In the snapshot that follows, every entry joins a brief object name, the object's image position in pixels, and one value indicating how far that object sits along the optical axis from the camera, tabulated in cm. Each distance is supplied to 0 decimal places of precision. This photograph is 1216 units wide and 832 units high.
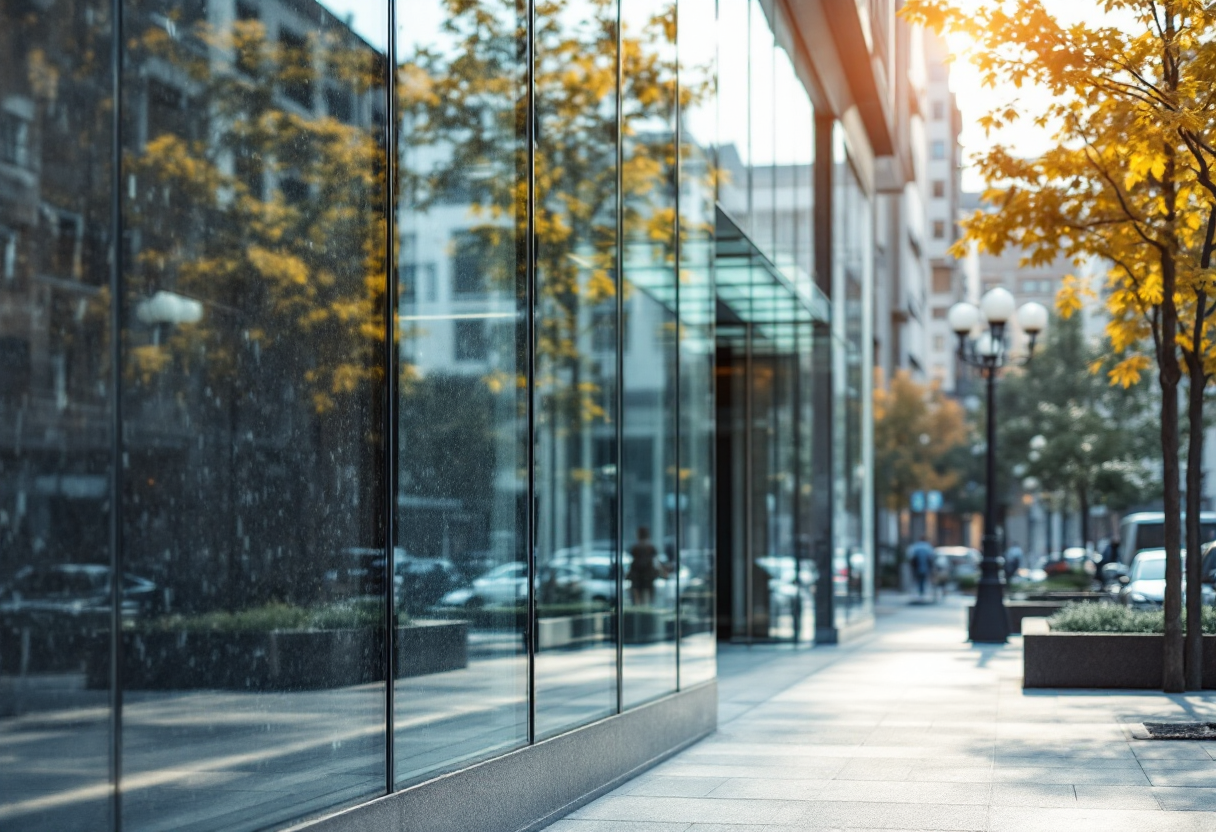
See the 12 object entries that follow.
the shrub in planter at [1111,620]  1617
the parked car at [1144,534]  3069
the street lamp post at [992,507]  2402
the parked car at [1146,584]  2170
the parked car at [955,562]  5531
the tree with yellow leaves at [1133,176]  1305
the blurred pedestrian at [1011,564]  4553
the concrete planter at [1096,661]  1555
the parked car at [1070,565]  4348
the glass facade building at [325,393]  481
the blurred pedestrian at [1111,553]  3604
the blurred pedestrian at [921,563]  4341
